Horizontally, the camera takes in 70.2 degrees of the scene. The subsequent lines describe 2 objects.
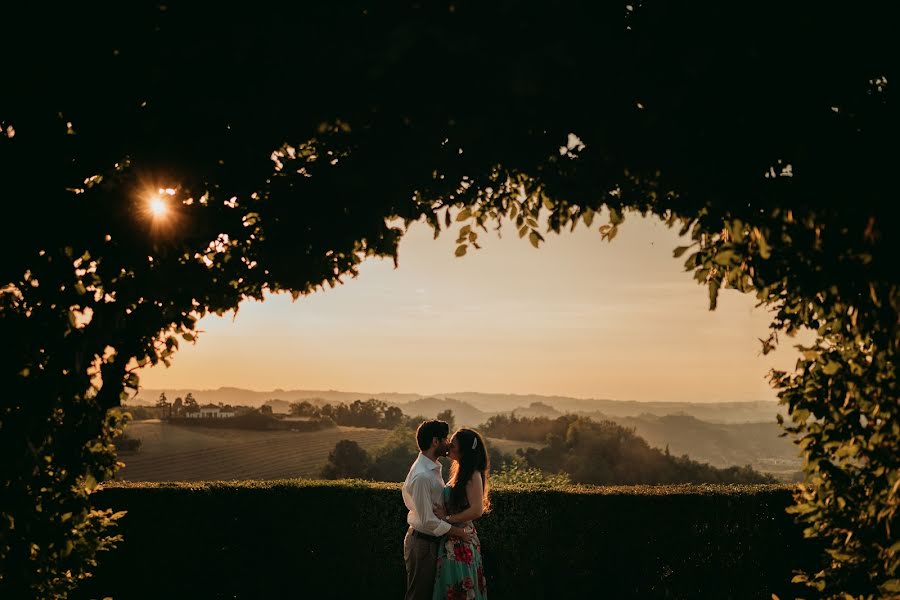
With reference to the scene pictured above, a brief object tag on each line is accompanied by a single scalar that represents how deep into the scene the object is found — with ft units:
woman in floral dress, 20.57
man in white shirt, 20.70
